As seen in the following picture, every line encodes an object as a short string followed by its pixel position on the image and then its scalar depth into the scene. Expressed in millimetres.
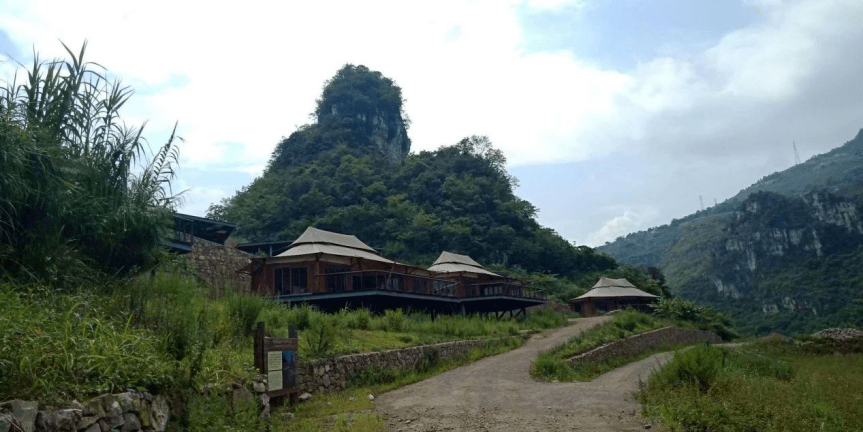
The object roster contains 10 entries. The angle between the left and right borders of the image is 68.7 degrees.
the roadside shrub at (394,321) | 19891
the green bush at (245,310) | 12828
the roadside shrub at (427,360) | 17609
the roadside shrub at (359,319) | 18562
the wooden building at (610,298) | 44250
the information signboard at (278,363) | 10883
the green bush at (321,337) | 13959
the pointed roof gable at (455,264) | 36312
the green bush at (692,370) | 11352
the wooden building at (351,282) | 26375
